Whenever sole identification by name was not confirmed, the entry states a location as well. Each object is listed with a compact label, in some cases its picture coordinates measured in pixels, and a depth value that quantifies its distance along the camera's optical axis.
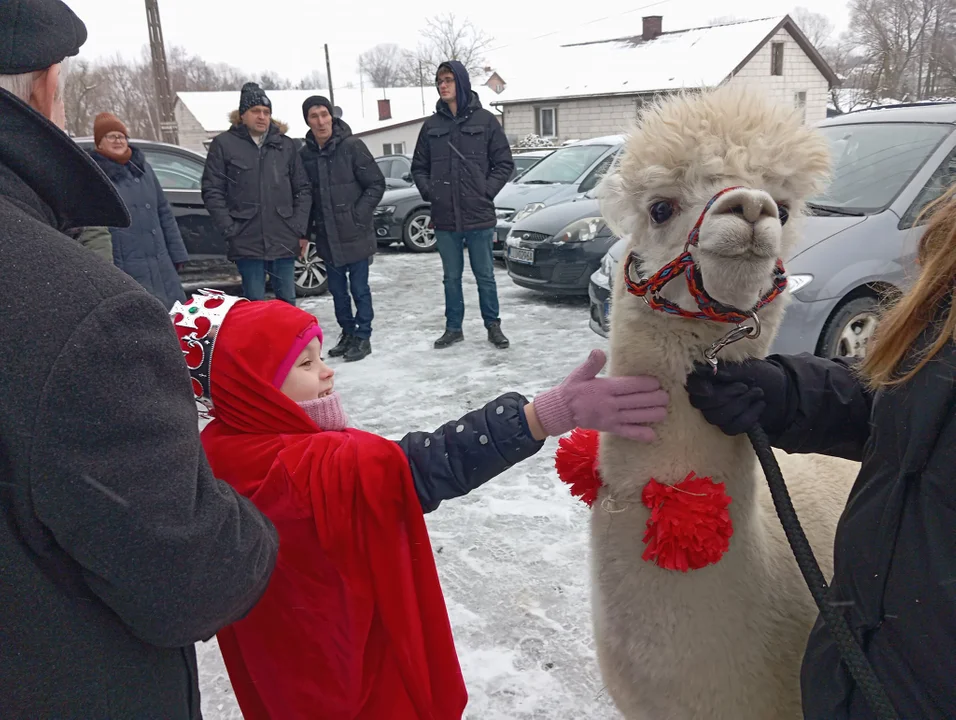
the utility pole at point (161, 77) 15.52
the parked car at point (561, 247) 7.09
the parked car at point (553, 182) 8.55
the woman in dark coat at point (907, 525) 1.00
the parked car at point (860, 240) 4.16
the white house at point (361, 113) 35.69
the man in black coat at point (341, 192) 5.70
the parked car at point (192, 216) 7.11
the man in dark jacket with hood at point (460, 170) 5.55
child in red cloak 1.42
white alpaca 1.38
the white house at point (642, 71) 24.19
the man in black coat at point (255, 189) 5.41
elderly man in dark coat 0.83
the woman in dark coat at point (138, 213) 4.71
